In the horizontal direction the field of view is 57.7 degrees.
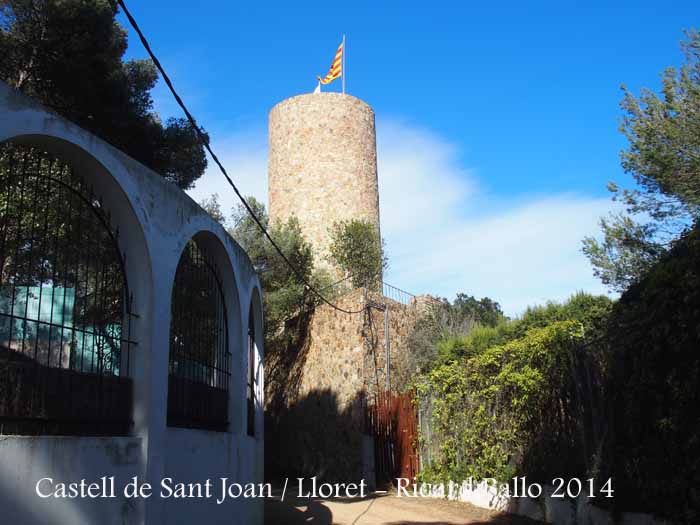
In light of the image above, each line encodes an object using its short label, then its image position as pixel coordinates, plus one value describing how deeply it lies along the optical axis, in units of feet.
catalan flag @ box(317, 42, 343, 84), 83.25
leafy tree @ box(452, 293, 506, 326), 77.80
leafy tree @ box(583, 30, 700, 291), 38.88
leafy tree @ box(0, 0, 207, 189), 33.81
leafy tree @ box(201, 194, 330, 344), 58.08
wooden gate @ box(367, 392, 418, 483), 41.65
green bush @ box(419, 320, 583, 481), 30.86
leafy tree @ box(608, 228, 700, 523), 16.51
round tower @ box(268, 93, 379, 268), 72.38
